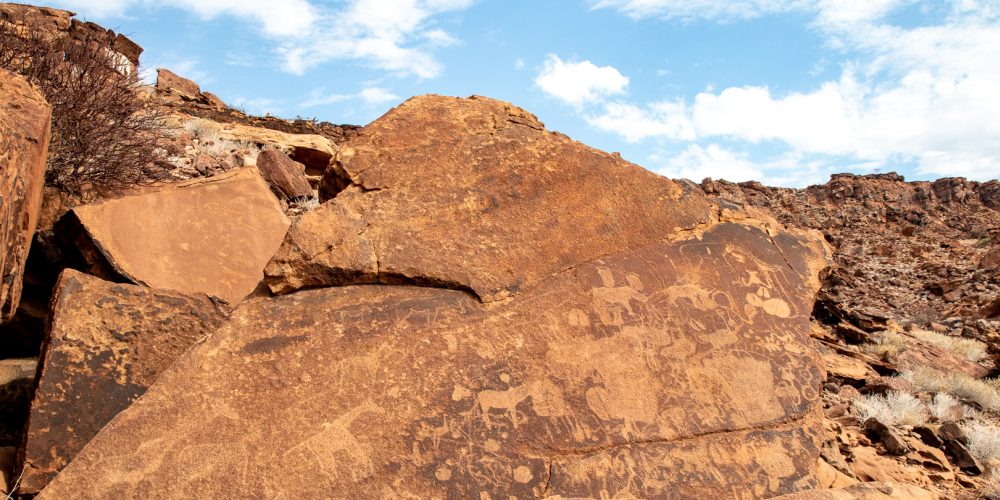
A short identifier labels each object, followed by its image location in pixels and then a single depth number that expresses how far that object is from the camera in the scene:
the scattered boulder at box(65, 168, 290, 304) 4.86
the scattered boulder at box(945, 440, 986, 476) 4.01
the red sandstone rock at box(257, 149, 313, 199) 7.93
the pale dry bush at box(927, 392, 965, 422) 4.91
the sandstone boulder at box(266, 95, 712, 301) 2.93
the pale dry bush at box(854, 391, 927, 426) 4.55
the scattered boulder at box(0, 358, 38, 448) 3.57
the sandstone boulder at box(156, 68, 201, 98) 14.15
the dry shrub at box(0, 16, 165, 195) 6.12
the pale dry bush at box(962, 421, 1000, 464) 4.23
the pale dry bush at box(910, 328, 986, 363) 7.63
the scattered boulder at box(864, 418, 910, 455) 4.01
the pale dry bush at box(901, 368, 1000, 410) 5.54
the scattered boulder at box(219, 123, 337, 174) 10.54
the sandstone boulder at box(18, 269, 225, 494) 2.96
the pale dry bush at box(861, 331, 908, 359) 6.69
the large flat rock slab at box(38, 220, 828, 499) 2.45
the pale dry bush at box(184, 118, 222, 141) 9.76
